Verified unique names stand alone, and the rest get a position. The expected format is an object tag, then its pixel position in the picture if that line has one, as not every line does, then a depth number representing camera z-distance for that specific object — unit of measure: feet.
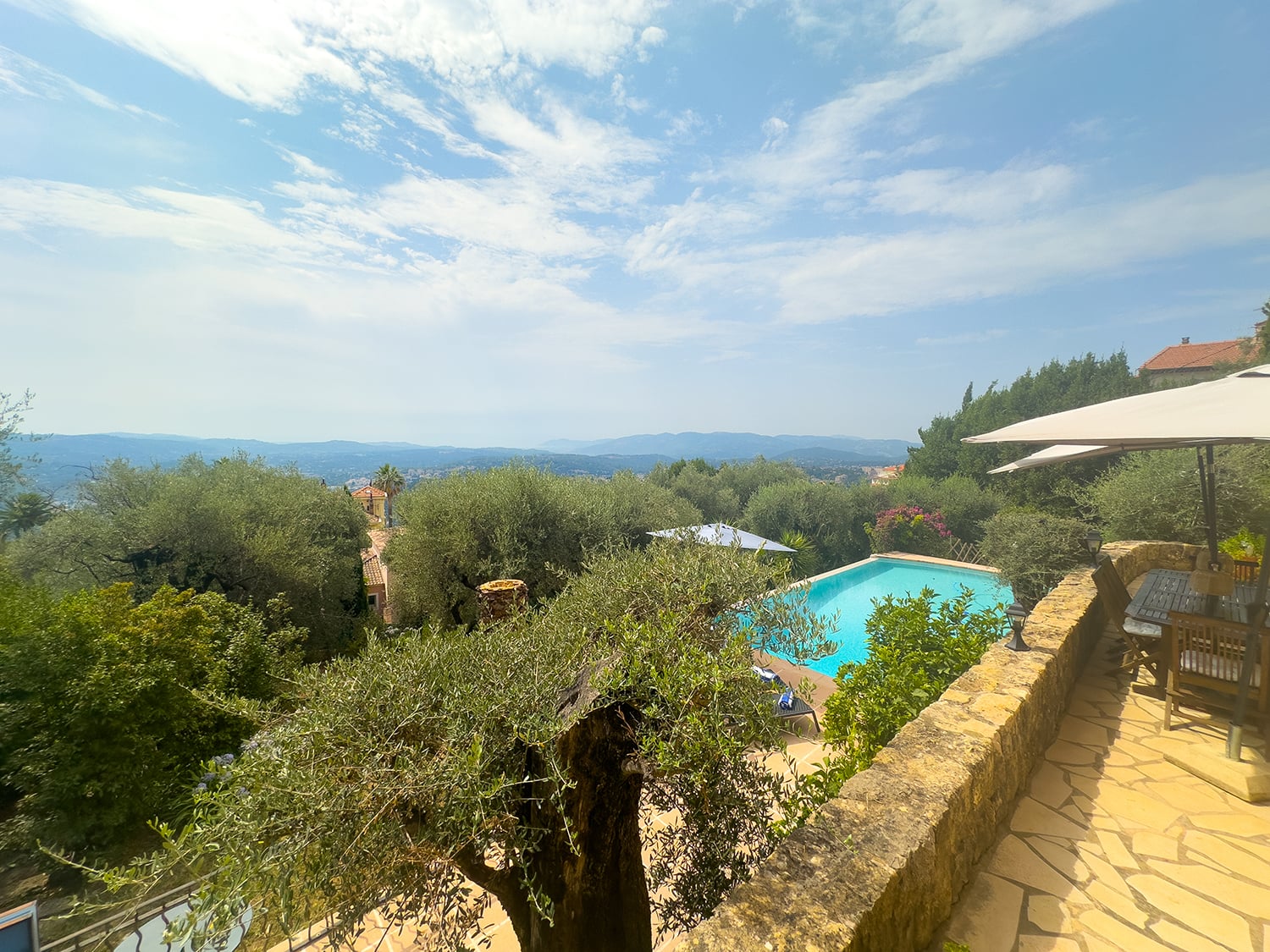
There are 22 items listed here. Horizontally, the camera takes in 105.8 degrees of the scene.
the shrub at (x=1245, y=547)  23.00
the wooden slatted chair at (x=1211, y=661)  11.85
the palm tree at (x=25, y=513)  34.73
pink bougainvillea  81.35
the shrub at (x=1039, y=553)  31.22
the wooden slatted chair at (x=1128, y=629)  14.43
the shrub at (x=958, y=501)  81.35
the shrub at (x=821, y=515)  93.76
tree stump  20.40
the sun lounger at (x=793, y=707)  26.96
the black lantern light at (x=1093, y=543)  20.39
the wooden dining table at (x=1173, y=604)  14.03
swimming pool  46.55
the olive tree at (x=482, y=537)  39.04
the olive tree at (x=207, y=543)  33.55
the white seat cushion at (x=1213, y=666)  12.13
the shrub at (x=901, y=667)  12.80
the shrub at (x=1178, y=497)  32.78
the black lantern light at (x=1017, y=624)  13.10
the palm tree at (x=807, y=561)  72.23
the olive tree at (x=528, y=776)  6.67
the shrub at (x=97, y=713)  21.18
